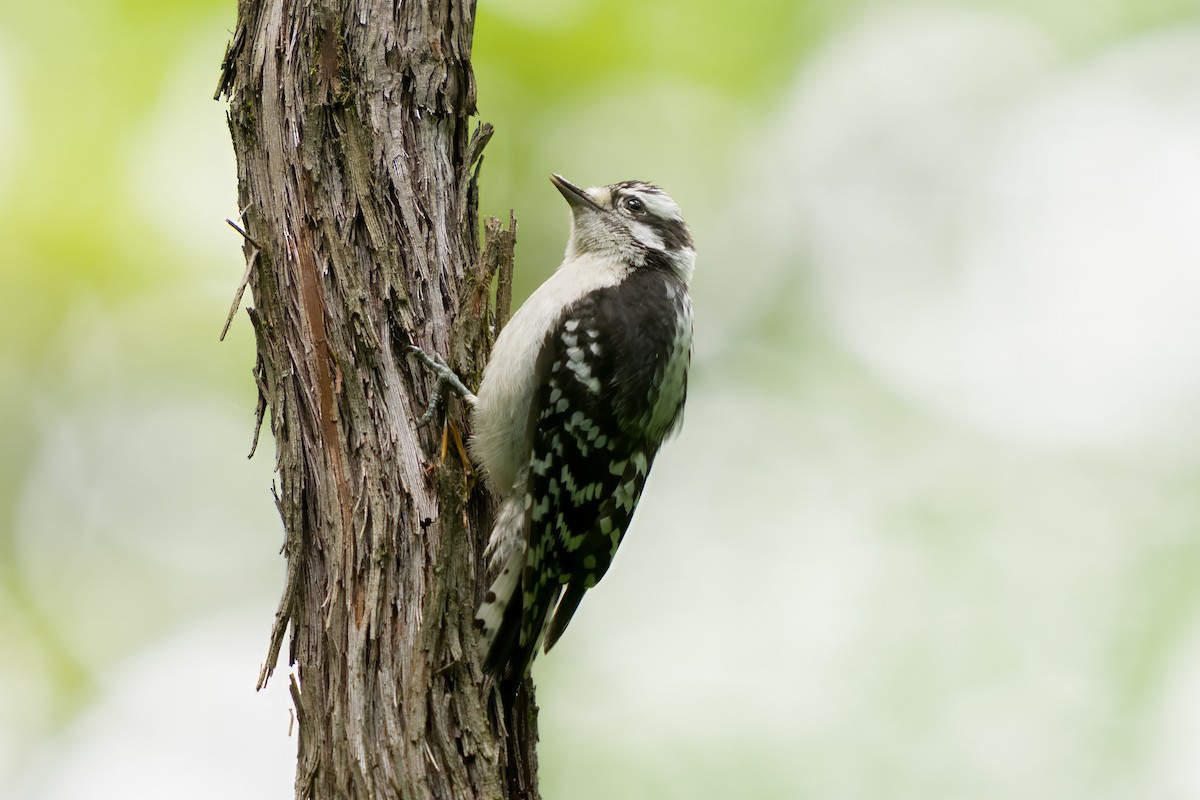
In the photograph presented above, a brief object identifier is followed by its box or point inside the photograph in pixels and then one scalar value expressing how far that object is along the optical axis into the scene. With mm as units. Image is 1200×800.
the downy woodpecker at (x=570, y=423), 7551
